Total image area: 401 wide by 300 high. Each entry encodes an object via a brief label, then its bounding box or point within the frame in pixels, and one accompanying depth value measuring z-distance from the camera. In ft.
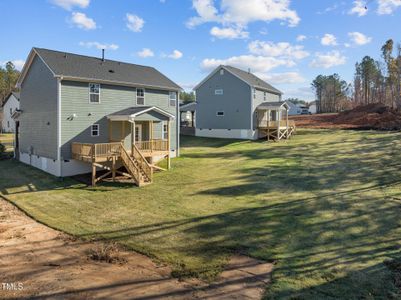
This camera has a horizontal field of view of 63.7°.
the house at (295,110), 327.63
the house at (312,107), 378.10
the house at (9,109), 153.77
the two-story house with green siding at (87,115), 62.59
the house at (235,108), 112.06
